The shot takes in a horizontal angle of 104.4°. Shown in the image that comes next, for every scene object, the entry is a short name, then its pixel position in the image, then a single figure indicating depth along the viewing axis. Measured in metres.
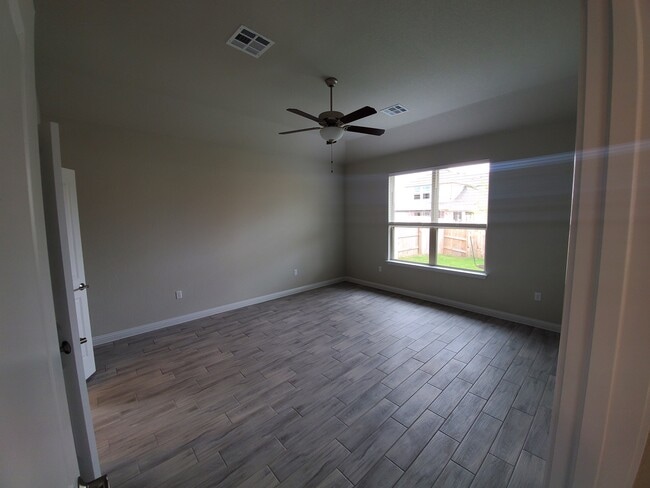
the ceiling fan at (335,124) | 2.55
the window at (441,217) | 4.04
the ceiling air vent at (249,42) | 2.00
